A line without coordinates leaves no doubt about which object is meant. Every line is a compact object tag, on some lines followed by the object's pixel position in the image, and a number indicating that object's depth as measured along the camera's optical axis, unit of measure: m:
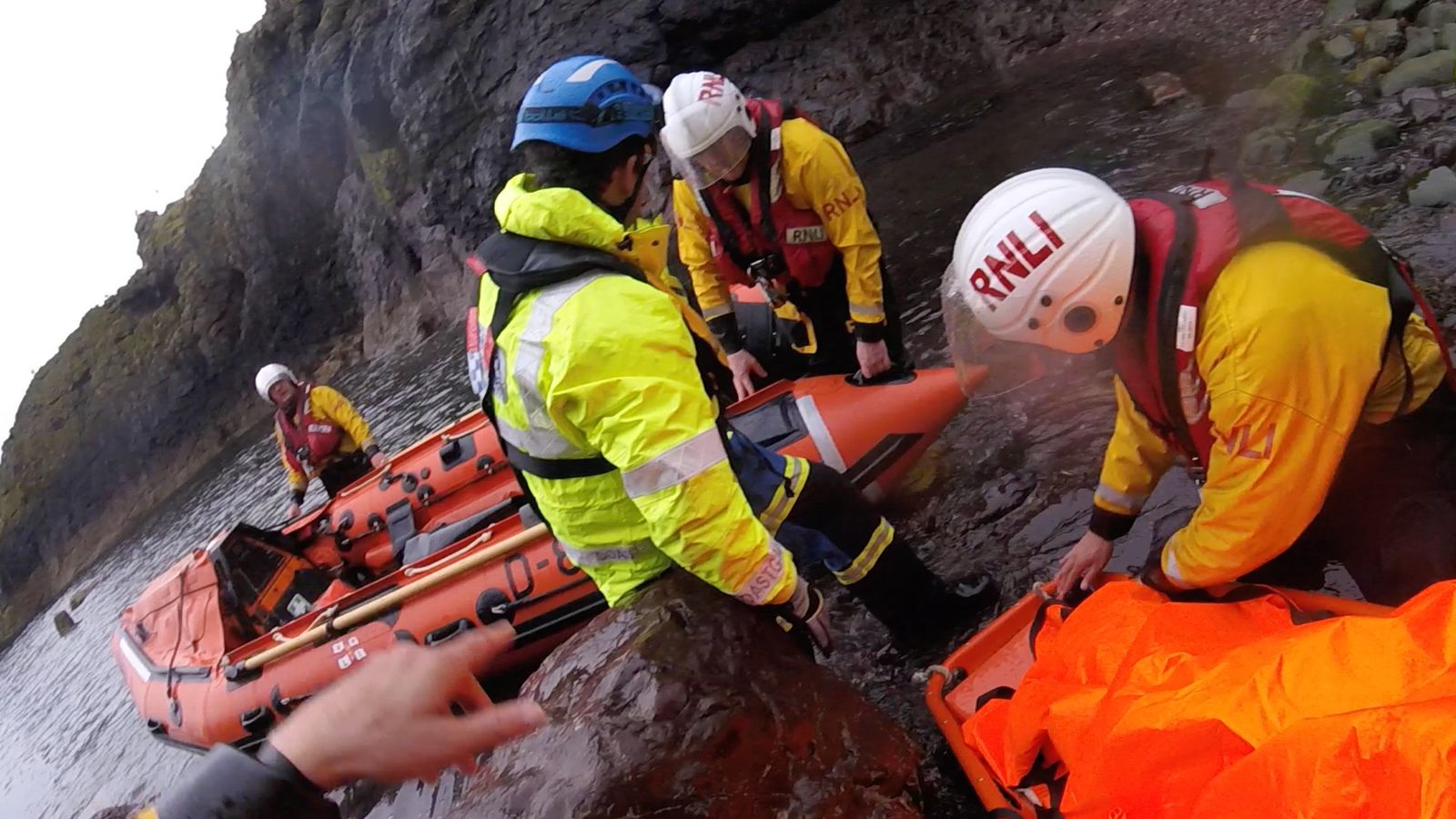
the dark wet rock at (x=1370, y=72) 6.99
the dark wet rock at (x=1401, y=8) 7.57
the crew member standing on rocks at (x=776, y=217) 3.99
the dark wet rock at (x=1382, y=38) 7.27
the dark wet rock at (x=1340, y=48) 7.52
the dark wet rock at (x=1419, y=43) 6.94
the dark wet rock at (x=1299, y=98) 7.15
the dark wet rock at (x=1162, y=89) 8.94
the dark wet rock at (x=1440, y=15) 7.06
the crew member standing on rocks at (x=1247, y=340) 2.03
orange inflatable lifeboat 4.79
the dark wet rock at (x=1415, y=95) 6.25
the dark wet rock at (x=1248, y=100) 7.70
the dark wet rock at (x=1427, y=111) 6.10
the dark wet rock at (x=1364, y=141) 6.08
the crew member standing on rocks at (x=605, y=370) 2.21
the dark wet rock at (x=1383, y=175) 5.76
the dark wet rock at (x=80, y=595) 19.82
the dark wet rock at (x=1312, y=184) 6.01
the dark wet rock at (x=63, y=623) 17.36
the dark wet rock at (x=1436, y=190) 5.22
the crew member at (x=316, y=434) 7.84
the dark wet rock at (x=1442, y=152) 5.62
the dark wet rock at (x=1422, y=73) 6.48
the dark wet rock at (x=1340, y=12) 8.09
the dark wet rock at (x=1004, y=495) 4.48
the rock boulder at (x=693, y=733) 2.22
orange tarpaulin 1.54
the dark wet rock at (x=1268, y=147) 6.68
